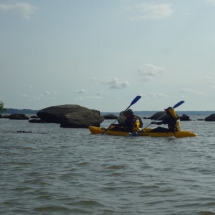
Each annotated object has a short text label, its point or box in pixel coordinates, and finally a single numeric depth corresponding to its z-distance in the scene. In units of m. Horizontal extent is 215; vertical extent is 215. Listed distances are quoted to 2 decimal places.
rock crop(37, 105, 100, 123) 39.31
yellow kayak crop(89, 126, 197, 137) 21.84
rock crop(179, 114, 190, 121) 68.62
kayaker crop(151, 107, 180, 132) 21.22
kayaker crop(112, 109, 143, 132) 21.78
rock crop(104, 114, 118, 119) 67.89
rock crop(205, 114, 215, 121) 63.93
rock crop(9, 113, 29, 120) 63.09
